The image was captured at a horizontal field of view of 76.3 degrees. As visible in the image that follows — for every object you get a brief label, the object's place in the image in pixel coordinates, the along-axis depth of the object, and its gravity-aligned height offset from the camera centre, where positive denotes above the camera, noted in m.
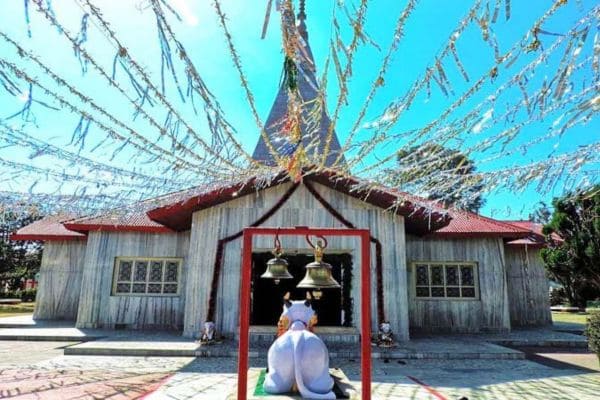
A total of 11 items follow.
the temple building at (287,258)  9.82 +0.56
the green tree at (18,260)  24.22 +1.17
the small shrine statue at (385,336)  8.88 -1.19
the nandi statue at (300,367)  4.38 -0.96
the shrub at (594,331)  6.93 -0.77
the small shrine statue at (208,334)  8.85 -1.21
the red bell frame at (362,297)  4.07 -0.16
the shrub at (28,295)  27.98 -1.25
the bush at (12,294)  30.47 -1.34
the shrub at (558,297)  26.60 -0.70
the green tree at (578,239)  7.93 +1.01
